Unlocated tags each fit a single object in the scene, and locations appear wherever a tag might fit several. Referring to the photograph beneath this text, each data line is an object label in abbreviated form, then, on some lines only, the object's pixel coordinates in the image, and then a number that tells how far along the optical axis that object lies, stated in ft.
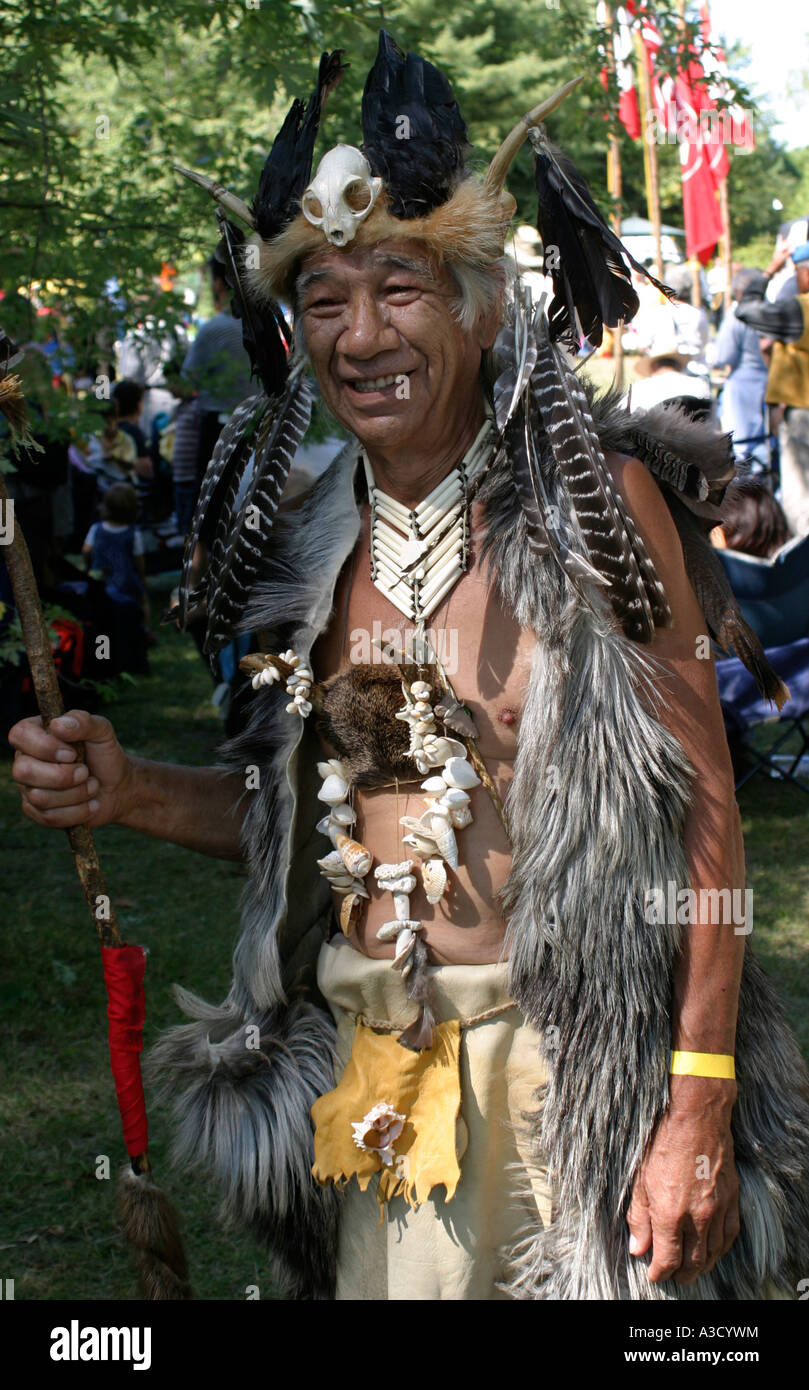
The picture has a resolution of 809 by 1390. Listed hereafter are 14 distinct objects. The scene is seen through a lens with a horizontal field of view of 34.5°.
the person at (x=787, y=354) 23.63
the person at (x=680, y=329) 20.88
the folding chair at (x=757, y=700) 19.65
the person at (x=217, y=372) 16.90
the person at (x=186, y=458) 30.04
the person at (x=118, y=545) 29.04
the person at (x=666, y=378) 19.72
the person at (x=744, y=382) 31.17
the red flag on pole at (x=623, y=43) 17.12
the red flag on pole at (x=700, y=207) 47.60
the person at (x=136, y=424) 36.81
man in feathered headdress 6.34
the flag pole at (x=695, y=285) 48.39
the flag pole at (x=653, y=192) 32.42
